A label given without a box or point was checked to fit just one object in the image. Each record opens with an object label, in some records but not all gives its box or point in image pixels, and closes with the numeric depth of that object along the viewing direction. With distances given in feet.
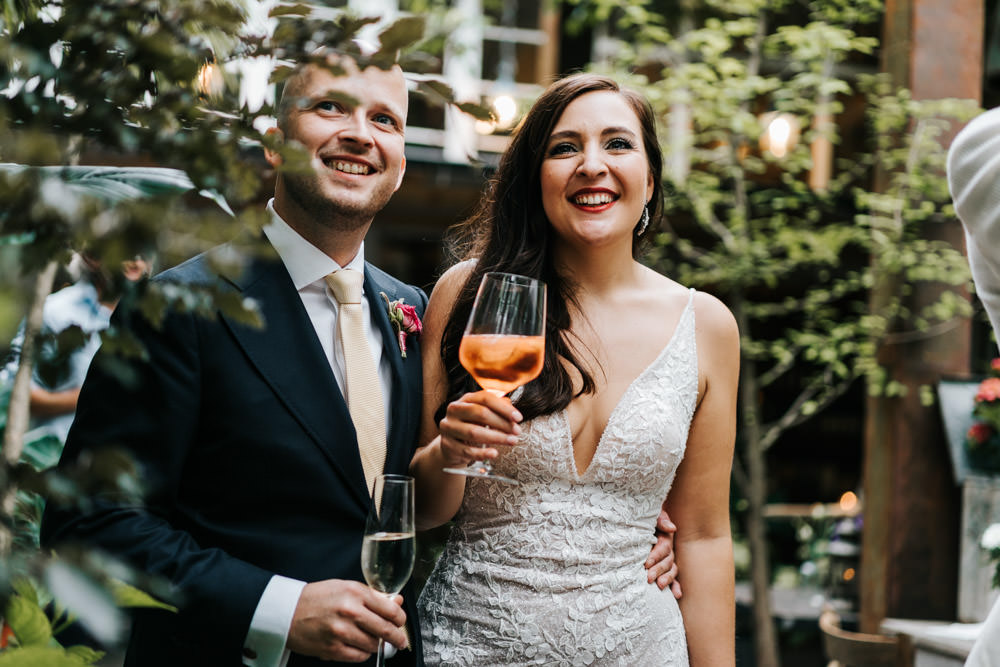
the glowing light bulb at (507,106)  20.62
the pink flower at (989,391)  13.77
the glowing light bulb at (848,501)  24.62
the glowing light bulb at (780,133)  17.74
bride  6.70
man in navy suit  5.22
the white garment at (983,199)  4.57
